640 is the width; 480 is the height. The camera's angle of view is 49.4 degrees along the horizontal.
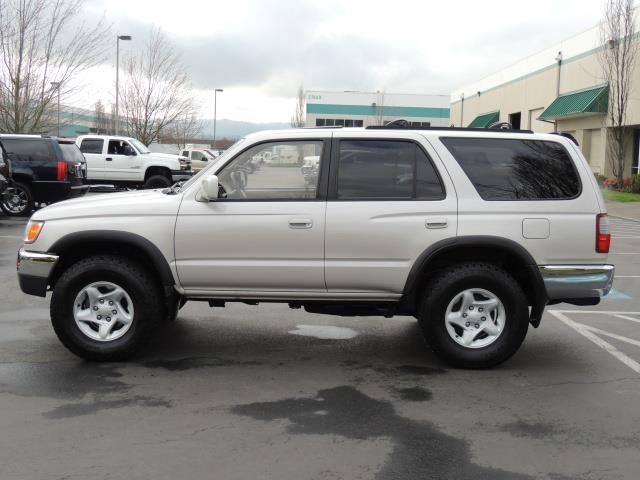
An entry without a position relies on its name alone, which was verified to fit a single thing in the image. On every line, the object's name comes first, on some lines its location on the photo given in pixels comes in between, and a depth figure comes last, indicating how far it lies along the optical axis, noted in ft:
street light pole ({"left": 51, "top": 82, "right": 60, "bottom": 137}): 79.61
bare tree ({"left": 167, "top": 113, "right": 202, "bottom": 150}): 148.36
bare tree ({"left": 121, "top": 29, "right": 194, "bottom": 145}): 128.47
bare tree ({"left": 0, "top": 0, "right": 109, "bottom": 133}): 75.82
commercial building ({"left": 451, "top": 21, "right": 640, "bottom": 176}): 99.60
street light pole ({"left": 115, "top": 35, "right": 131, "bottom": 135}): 104.99
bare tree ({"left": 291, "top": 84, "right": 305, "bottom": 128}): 247.09
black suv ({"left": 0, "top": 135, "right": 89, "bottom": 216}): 54.85
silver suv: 17.84
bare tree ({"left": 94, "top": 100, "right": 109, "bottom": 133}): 185.41
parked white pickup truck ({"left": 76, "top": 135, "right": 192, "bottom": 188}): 74.54
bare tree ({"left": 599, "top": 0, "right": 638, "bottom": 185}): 93.35
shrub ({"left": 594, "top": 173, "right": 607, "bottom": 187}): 100.50
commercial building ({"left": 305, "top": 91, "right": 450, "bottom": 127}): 233.76
